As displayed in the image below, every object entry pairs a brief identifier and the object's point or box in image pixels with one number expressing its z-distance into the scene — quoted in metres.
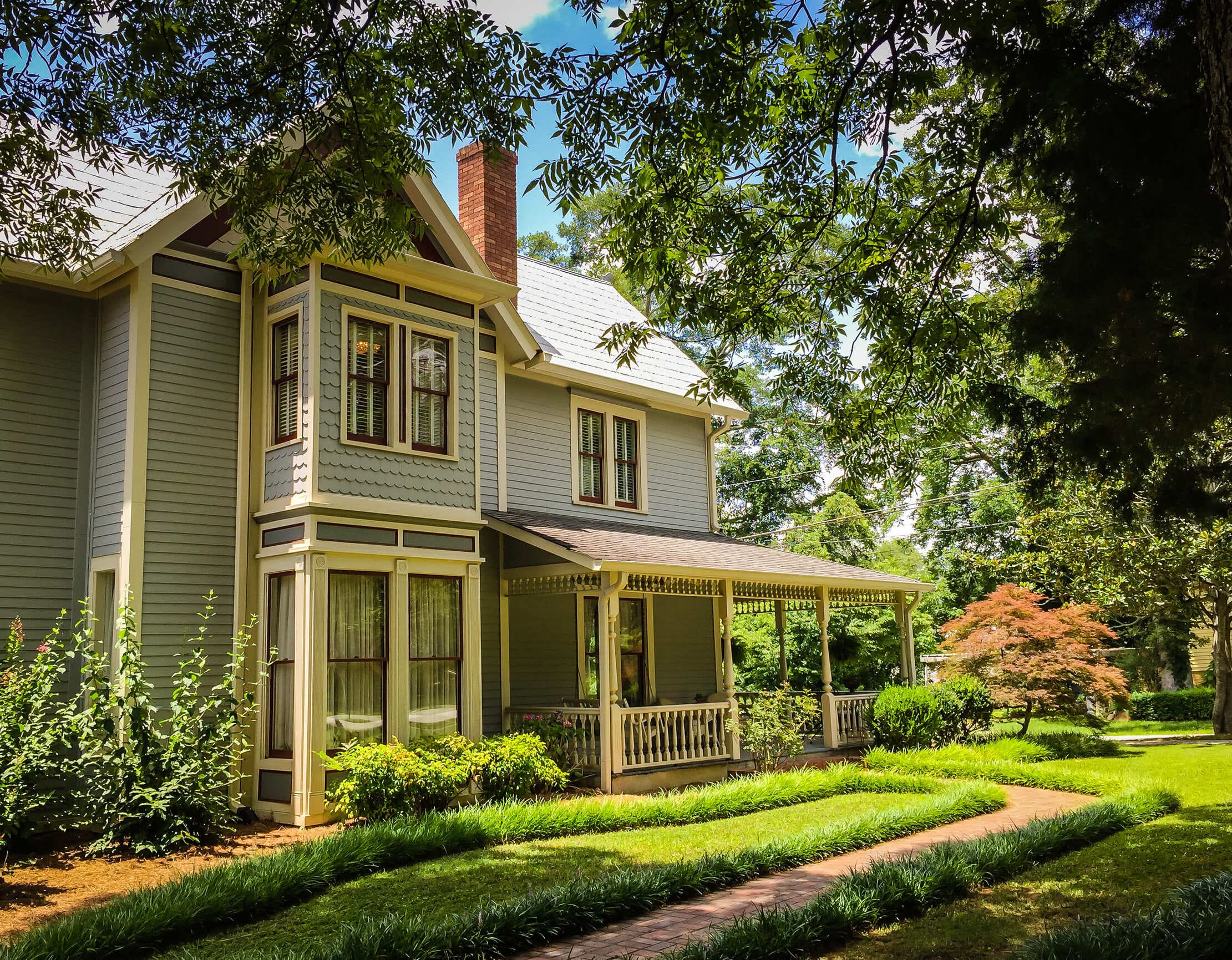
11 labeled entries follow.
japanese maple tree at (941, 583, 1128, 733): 20.17
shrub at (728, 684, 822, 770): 16.64
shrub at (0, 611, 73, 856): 10.07
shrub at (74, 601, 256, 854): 10.66
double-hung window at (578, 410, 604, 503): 18.38
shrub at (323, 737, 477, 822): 11.87
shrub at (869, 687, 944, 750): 18.78
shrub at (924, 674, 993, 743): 19.58
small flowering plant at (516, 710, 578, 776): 14.72
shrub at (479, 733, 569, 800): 13.09
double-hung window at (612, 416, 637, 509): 19.08
